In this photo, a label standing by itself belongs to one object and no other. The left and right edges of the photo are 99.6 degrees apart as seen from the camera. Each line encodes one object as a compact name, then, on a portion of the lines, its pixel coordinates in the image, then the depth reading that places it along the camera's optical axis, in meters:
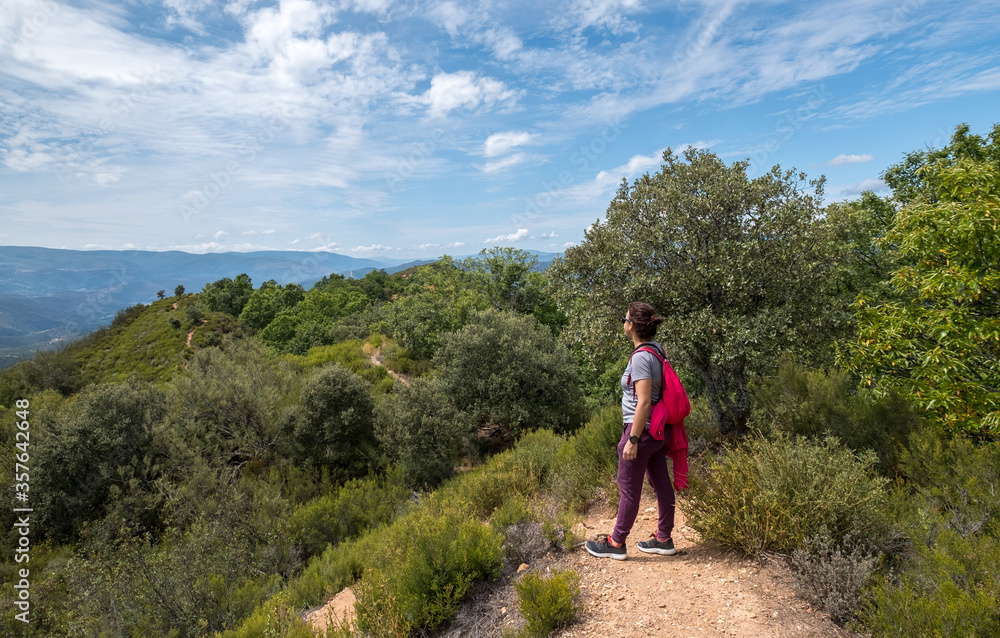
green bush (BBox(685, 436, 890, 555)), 3.58
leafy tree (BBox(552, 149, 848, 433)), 6.12
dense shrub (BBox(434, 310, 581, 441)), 16.47
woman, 3.74
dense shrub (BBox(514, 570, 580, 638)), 3.31
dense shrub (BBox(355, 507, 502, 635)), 3.76
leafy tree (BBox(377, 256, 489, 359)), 24.38
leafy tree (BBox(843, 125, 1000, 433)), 4.52
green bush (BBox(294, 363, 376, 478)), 13.69
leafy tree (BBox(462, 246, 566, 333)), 31.70
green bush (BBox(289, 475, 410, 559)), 9.30
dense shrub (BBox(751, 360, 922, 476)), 5.63
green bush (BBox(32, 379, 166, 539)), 10.77
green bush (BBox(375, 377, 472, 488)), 12.88
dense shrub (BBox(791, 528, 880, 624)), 3.06
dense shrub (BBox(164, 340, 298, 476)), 12.84
